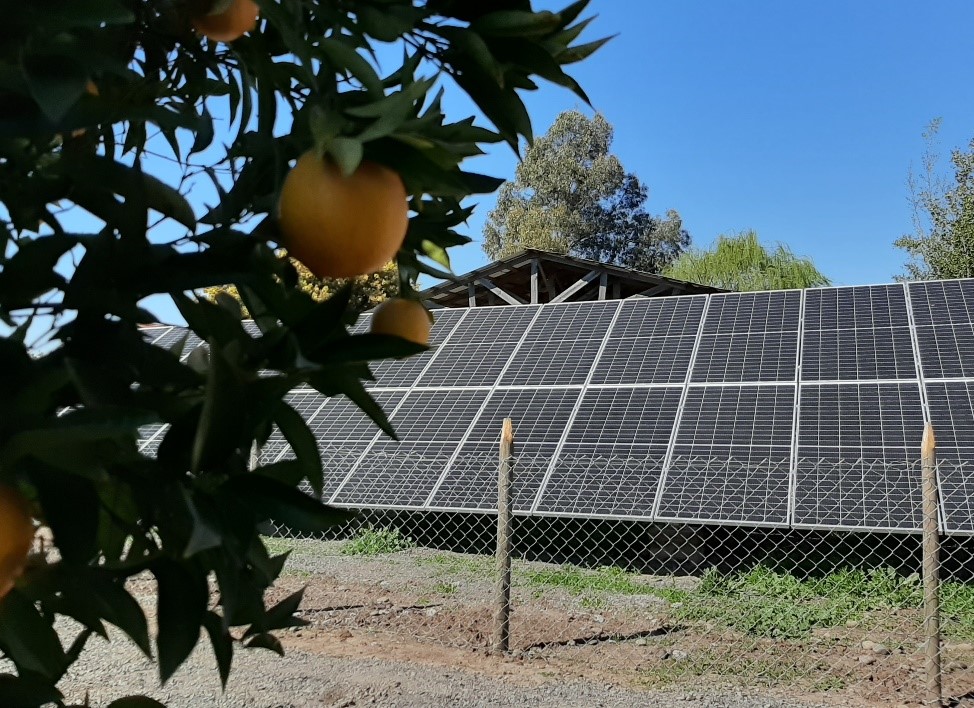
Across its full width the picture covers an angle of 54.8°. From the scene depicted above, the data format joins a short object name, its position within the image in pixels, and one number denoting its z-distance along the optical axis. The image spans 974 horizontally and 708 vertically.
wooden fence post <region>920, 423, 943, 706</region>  4.47
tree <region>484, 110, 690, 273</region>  37.53
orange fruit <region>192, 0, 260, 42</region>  1.04
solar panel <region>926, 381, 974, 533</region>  5.41
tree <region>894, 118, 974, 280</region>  20.95
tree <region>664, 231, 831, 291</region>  25.91
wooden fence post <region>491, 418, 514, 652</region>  5.28
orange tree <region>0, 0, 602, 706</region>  0.65
